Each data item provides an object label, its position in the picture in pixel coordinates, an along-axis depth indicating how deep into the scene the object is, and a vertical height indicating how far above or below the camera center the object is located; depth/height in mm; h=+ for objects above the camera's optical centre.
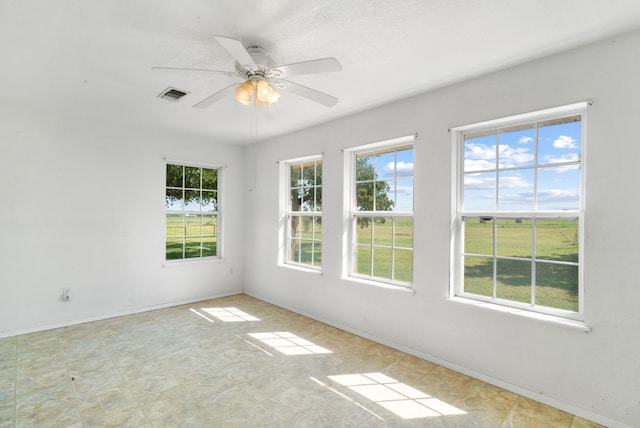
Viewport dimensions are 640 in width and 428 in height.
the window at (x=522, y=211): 2330 +15
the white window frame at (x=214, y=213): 4805 -66
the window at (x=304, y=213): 4363 -40
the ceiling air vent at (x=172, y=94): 2967 +1149
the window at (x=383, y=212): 3338 -7
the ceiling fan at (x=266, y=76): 1817 +876
